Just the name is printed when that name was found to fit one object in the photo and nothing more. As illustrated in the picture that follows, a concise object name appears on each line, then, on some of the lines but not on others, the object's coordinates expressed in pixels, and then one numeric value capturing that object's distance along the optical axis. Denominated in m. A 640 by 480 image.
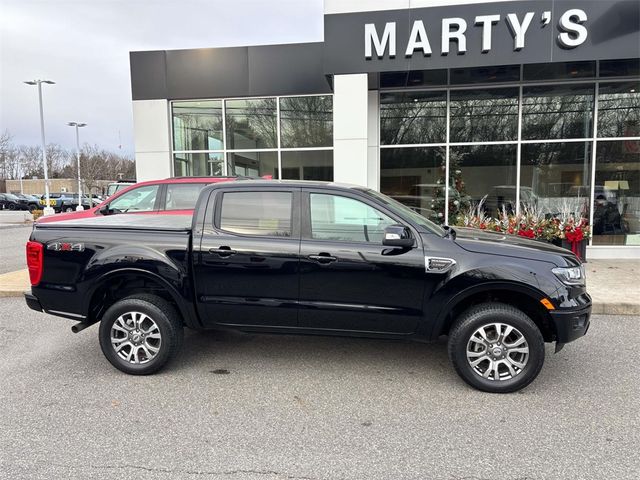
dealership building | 8.41
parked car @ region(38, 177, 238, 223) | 7.62
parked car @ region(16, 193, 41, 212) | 43.91
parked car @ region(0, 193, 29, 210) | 45.84
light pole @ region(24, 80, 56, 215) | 29.94
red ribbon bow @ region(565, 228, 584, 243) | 8.47
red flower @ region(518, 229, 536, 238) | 8.52
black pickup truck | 3.73
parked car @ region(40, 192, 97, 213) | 40.12
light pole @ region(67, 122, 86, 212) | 43.16
